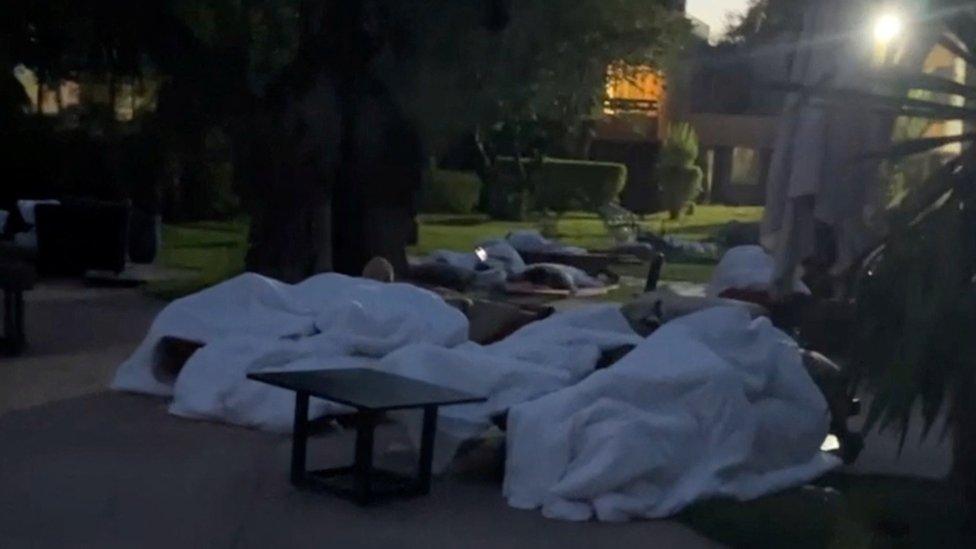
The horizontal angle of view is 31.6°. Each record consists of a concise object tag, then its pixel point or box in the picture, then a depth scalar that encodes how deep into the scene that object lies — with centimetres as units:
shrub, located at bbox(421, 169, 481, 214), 3375
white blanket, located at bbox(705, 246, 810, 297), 1247
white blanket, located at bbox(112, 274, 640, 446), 875
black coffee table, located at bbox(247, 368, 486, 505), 760
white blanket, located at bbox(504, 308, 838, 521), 764
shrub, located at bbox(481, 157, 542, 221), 3278
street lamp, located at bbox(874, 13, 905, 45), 757
